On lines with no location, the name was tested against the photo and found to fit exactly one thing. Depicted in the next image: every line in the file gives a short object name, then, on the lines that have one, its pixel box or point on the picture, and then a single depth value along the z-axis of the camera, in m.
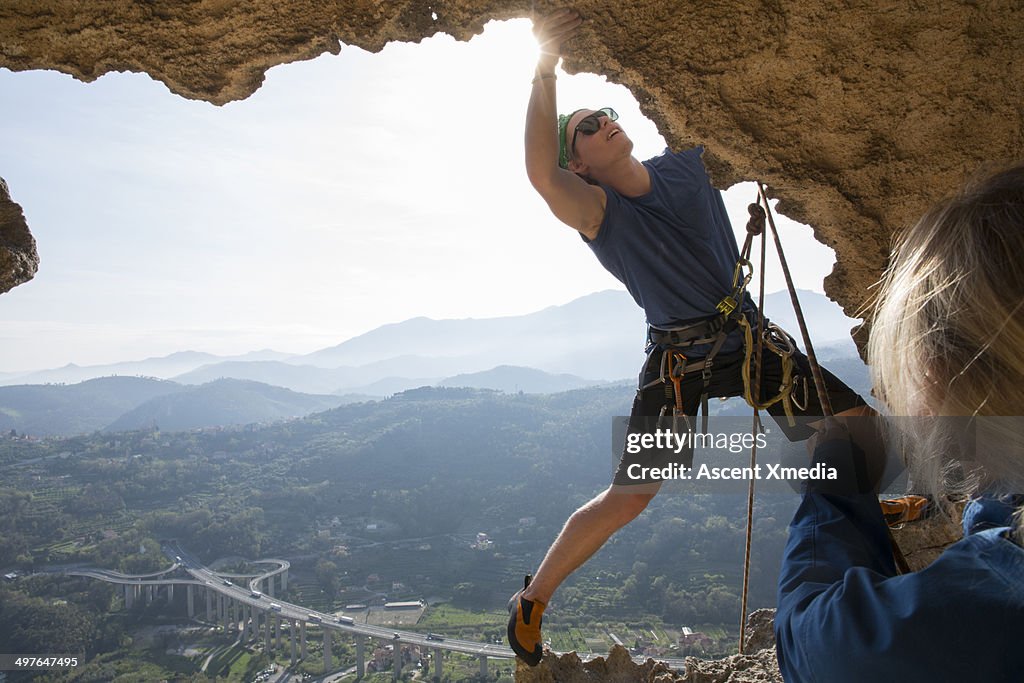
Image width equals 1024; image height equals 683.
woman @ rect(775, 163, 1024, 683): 0.92
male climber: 3.14
